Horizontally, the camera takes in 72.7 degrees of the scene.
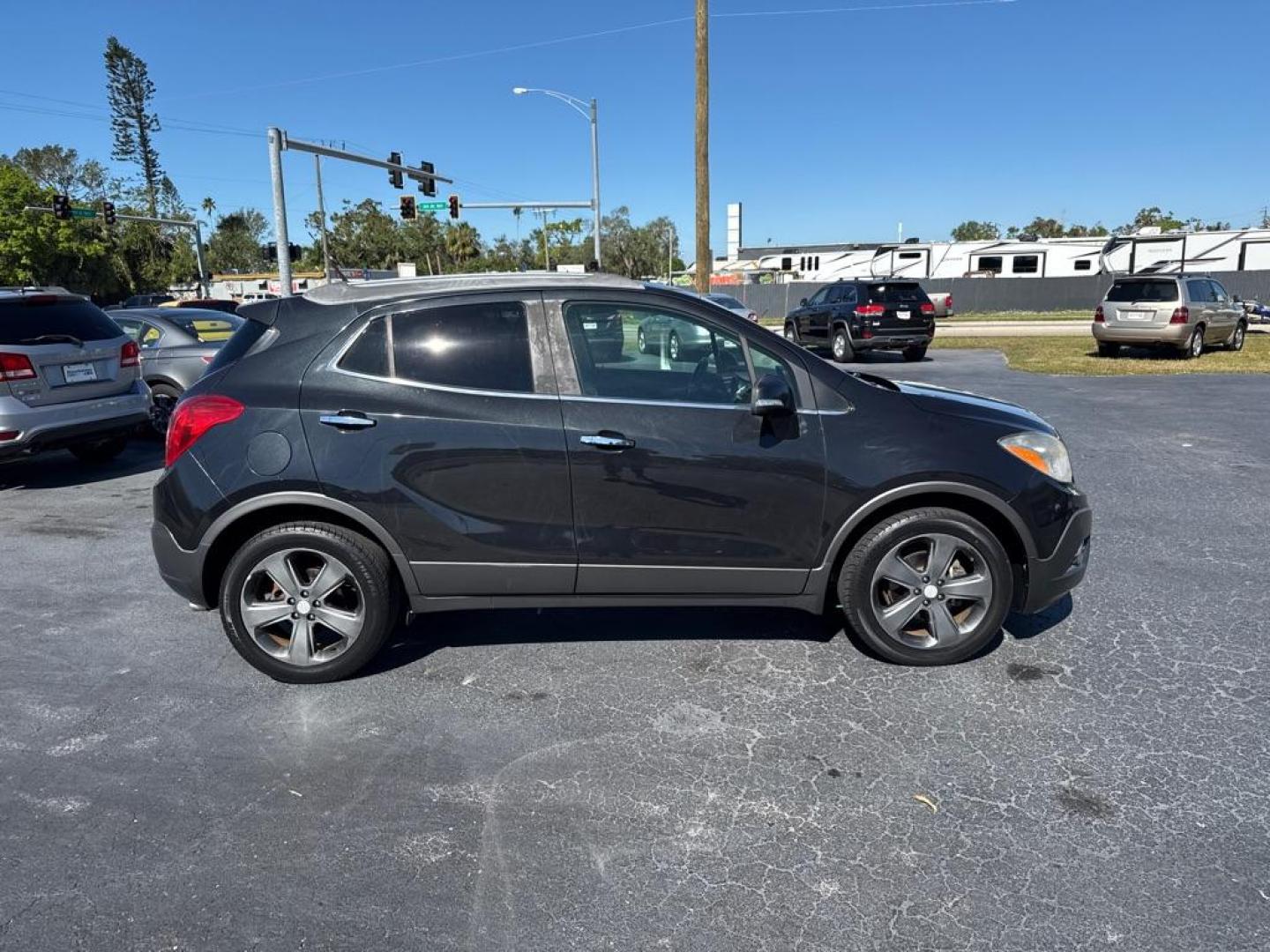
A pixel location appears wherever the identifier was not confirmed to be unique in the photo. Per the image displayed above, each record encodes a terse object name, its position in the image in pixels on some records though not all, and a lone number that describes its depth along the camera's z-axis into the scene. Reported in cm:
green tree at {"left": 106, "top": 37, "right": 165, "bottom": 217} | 7050
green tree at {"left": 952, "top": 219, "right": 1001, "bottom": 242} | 11500
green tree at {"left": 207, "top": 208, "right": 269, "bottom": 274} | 9738
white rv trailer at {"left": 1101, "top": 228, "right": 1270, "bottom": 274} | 3878
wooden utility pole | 1958
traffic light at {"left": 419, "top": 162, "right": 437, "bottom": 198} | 3328
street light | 3603
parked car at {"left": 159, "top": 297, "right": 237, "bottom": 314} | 1820
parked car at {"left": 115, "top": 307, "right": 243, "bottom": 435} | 959
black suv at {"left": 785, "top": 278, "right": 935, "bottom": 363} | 1830
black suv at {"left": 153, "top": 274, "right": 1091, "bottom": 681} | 375
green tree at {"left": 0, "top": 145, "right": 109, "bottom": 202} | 7294
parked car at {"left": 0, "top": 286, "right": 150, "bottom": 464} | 719
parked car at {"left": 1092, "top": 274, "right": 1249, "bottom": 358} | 1675
